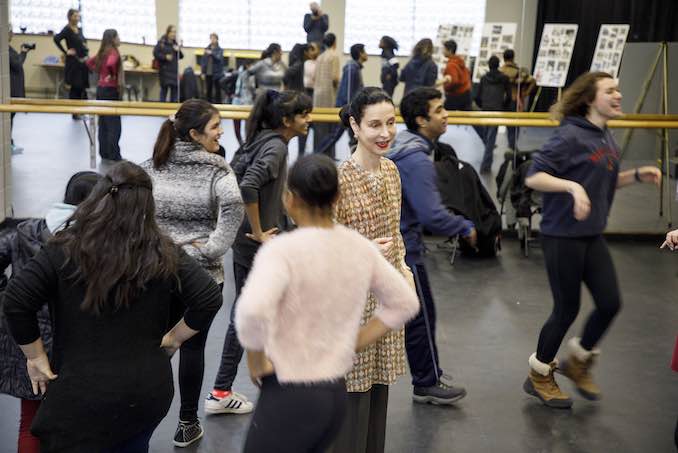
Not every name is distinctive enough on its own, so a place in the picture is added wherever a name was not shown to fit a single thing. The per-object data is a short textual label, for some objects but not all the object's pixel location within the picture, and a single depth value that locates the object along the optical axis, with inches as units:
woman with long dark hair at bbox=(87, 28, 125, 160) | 324.5
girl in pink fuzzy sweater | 81.9
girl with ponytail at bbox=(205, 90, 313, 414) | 153.1
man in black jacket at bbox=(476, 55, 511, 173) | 342.6
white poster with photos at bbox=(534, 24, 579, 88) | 346.9
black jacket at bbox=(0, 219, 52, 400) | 110.7
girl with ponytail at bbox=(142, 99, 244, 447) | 134.2
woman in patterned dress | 113.0
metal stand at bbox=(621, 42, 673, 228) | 309.6
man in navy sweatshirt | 137.9
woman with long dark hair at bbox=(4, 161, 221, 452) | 91.6
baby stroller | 283.6
